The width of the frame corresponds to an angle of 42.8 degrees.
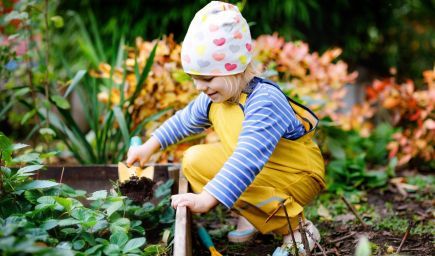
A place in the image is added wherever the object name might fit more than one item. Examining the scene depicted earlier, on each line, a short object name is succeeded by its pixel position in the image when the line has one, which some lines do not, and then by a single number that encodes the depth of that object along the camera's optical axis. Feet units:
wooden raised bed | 7.64
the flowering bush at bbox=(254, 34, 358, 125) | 10.05
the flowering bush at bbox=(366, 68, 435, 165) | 10.37
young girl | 5.89
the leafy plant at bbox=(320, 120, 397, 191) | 9.90
